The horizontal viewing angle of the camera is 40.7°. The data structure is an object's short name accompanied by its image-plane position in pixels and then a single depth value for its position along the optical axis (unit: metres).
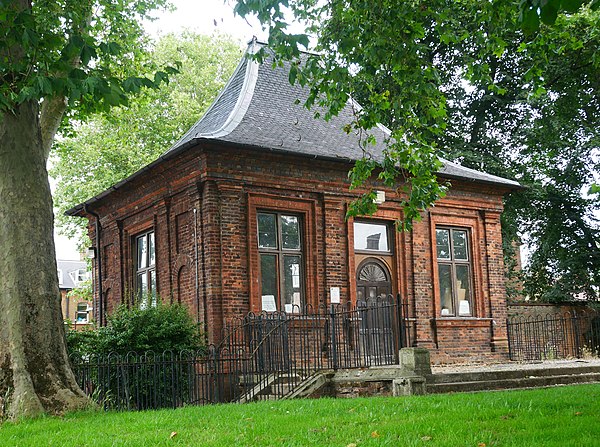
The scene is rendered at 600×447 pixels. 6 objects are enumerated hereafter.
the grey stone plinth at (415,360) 13.65
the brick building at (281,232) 17.45
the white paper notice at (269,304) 17.80
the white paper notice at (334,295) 18.69
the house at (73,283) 59.12
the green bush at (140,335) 15.42
